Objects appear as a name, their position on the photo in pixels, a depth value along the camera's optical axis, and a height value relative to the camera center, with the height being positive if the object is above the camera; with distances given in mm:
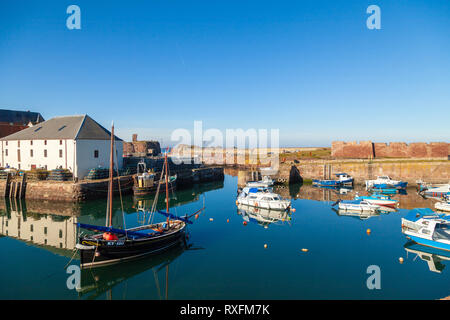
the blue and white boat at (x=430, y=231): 16609 -4886
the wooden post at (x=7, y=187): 32781 -3568
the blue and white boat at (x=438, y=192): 33675 -4723
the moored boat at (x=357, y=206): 26250 -4920
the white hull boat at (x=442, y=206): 26250 -5014
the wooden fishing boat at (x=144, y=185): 35094 -3762
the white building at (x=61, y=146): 35000 +1230
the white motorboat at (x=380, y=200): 27989 -4741
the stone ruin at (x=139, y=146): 77625 +2414
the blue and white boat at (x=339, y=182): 44375 -4525
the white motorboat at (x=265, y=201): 27361 -4680
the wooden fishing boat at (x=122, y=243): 14016 -4666
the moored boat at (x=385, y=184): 39028 -4349
